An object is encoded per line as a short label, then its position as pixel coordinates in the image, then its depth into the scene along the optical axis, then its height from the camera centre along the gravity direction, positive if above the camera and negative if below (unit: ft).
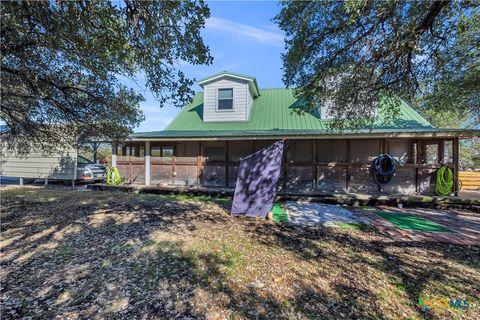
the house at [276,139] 29.96 +2.55
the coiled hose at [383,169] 28.78 -0.87
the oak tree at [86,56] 10.84 +6.38
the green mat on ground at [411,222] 17.81 -5.05
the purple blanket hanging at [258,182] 19.83 -1.79
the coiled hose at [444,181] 27.63 -2.28
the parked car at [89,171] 40.38 -1.73
